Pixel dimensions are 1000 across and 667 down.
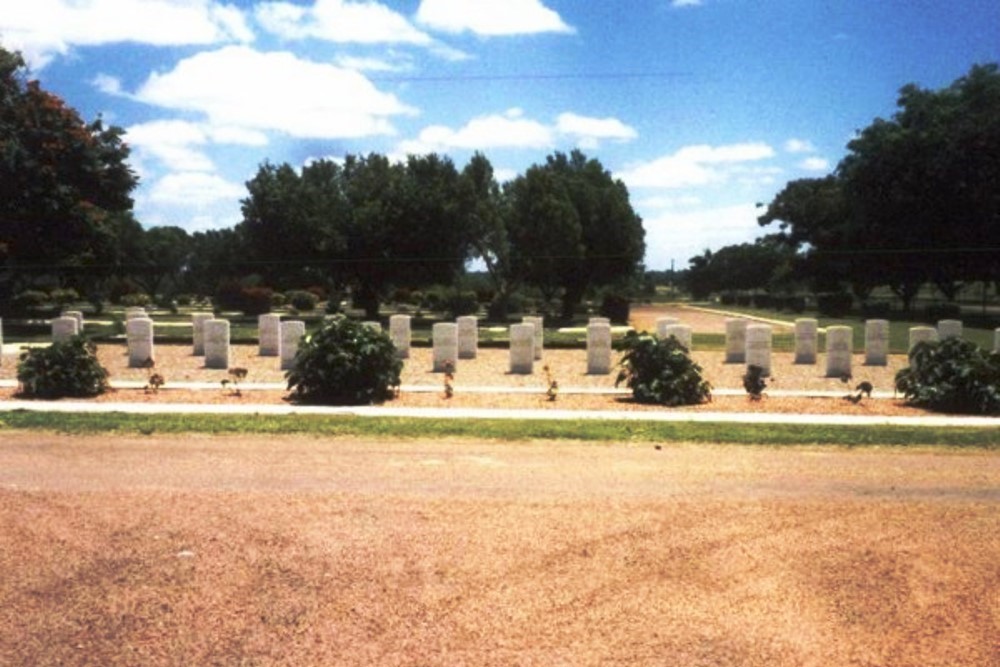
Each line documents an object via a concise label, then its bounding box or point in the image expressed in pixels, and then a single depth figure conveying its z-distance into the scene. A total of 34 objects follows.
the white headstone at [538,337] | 23.29
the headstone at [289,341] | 19.94
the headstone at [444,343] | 20.50
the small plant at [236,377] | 15.92
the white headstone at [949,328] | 21.89
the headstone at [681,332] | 20.42
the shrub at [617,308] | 46.21
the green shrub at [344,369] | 15.44
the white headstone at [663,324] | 21.74
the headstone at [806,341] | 23.11
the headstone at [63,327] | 21.66
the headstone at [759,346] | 20.19
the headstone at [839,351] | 20.27
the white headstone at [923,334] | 21.25
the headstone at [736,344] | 22.92
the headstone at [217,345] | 21.09
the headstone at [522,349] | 20.36
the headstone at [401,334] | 23.09
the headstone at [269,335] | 23.83
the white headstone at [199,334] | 24.47
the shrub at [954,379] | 15.16
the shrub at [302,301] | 52.38
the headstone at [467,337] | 23.52
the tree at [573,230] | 42.50
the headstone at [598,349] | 20.36
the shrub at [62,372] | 15.76
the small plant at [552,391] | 15.94
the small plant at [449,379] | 16.08
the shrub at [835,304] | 55.84
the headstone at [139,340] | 21.25
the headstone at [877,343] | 22.50
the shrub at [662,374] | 15.87
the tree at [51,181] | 31.78
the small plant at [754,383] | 16.14
